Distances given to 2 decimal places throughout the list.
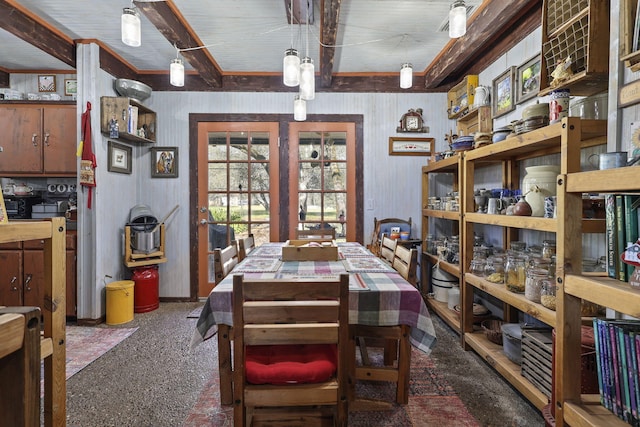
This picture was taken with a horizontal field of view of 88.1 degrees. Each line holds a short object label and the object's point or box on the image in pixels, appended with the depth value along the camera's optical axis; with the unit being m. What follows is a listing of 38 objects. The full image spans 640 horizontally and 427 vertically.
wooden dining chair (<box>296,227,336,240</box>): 3.37
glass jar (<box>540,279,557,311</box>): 1.73
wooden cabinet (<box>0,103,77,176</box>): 3.25
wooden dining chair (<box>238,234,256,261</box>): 2.40
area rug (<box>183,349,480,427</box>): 1.74
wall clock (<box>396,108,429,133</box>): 3.94
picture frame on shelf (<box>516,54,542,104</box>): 2.43
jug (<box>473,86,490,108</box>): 3.10
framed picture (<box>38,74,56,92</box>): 3.63
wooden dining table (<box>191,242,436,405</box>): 1.57
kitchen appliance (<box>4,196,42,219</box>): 3.32
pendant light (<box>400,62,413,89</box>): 2.95
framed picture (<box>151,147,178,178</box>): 3.87
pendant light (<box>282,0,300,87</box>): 2.10
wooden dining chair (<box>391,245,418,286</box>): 1.89
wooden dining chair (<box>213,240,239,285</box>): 1.90
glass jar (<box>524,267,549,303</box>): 1.85
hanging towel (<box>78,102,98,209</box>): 3.06
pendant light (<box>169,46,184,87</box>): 2.58
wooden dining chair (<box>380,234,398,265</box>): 2.41
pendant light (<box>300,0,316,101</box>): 2.22
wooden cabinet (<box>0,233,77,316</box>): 3.06
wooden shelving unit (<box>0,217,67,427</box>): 0.96
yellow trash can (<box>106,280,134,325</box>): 3.18
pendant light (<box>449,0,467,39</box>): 1.98
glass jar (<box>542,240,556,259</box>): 2.00
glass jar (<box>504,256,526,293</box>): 2.06
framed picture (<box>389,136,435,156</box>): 3.98
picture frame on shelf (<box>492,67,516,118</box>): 2.73
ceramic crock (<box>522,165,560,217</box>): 1.97
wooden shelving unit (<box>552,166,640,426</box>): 1.03
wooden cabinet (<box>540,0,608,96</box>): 1.64
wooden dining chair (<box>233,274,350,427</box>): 1.24
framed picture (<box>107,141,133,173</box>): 3.38
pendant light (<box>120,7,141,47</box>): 1.94
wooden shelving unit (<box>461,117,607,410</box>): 1.49
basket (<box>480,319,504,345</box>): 2.42
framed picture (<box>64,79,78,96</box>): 3.62
